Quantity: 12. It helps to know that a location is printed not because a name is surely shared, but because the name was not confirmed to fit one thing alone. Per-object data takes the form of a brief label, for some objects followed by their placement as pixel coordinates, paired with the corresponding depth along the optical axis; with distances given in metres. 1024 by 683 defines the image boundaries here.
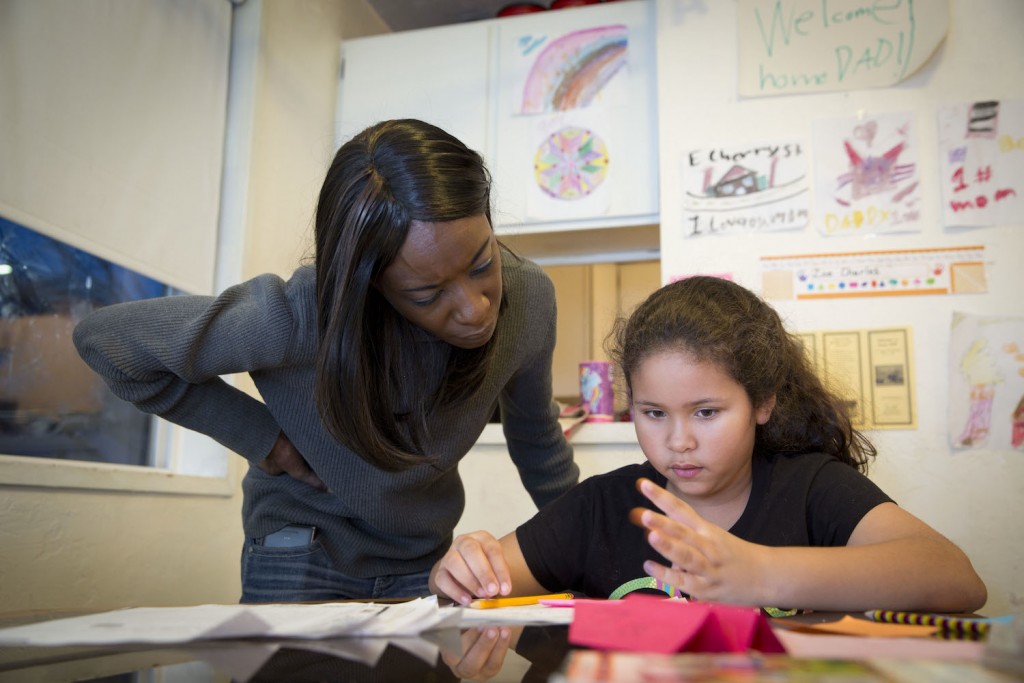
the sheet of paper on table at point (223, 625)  0.47
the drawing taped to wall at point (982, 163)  1.57
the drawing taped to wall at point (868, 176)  1.62
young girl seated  0.65
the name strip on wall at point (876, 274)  1.57
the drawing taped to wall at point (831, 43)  1.65
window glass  1.28
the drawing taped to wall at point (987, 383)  1.50
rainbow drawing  1.96
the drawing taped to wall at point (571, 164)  1.93
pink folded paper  0.37
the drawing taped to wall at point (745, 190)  1.68
